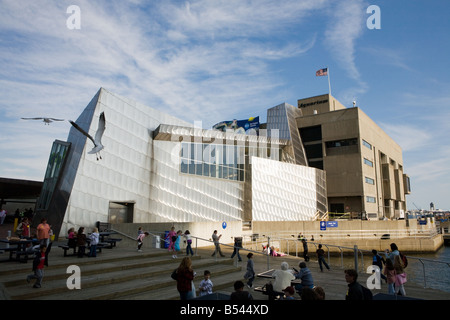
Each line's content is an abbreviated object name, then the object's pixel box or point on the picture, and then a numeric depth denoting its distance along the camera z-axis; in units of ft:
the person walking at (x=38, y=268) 26.35
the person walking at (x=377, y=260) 40.41
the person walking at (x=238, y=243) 52.03
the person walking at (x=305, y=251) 60.92
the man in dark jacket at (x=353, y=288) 18.95
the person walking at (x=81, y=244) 39.14
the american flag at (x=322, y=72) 189.26
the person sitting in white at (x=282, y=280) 28.25
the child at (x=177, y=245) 46.82
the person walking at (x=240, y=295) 18.74
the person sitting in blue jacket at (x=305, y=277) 29.84
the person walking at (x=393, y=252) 35.73
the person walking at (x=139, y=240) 45.70
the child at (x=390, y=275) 30.68
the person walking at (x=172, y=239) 46.41
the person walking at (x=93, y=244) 39.91
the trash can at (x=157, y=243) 54.81
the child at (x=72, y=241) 40.83
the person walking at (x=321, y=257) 45.14
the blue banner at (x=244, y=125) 171.39
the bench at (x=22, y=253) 34.80
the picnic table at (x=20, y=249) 35.19
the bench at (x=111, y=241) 48.68
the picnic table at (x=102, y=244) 40.57
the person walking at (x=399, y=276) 30.42
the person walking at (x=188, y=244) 47.19
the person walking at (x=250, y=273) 33.99
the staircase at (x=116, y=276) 26.50
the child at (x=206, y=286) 25.36
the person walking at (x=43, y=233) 38.27
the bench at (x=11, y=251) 36.24
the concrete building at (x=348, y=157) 163.32
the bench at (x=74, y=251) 39.95
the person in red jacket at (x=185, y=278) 22.72
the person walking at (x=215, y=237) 54.10
